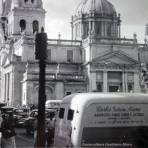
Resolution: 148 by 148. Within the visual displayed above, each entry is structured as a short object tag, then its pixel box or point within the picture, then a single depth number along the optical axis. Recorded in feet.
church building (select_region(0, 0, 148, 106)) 218.18
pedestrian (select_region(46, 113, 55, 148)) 56.13
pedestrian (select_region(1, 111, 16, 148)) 48.11
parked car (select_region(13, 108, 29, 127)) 103.67
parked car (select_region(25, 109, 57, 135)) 89.76
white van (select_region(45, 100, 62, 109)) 131.79
